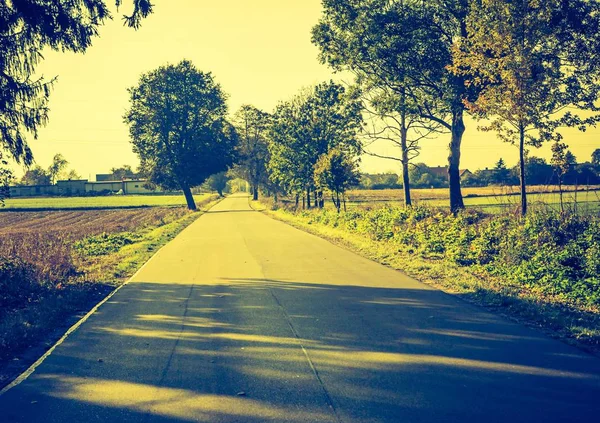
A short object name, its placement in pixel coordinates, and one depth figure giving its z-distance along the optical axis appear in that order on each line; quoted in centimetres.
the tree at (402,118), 2583
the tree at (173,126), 5438
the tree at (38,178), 16025
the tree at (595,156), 2637
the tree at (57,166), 17408
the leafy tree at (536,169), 3665
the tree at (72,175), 18835
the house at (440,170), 10616
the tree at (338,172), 3244
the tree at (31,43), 1195
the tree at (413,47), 2278
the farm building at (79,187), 12312
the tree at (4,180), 1261
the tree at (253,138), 8919
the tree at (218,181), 13575
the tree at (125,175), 19465
